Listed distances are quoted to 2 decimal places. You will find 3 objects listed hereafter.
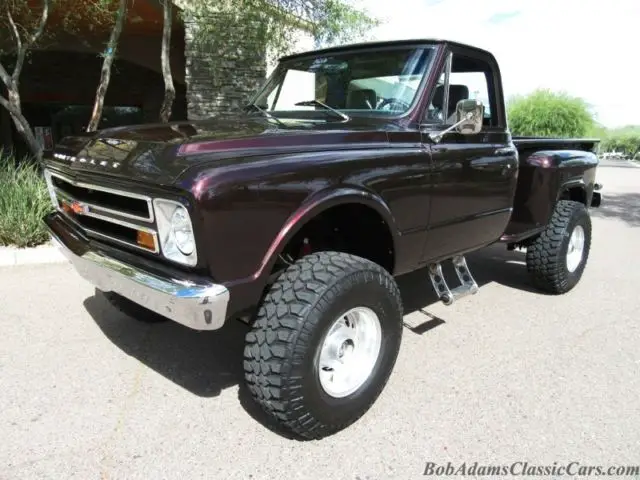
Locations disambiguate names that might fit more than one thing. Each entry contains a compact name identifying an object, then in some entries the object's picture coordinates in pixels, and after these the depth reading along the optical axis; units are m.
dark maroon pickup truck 2.16
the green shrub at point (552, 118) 28.33
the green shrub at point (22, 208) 5.42
